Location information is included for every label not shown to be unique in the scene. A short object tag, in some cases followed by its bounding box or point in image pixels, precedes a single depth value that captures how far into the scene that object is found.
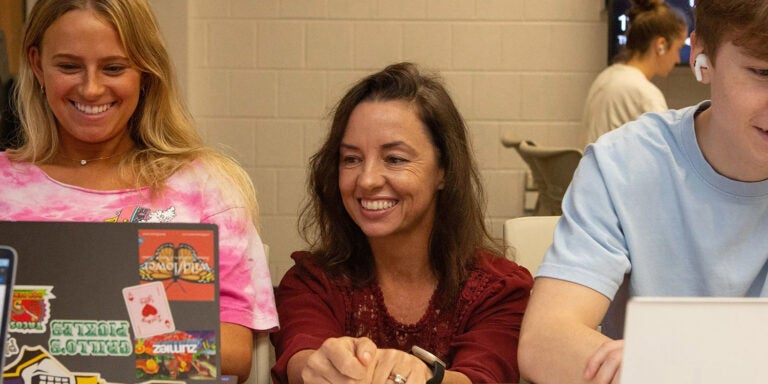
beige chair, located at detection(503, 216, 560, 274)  2.12
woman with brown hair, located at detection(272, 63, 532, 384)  1.89
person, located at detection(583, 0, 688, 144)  4.18
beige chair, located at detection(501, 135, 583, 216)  3.75
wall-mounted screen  4.58
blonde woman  1.87
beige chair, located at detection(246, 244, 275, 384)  1.86
